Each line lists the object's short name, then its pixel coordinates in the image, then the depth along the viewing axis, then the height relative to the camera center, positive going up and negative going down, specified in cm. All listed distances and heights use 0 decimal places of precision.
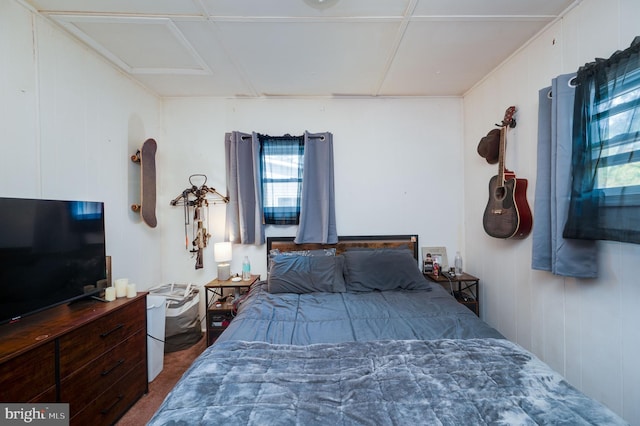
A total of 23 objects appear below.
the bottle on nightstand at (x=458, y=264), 270 -62
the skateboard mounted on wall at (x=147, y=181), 235 +29
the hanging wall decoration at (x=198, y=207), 268 +3
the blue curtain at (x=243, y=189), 268 +22
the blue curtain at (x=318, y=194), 269 +16
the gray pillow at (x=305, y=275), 221 -60
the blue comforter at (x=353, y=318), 146 -75
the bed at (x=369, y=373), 85 -71
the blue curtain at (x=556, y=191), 147 +10
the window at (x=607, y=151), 121 +29
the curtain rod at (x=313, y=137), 272 +79
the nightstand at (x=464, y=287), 247 -84
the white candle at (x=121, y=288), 175 -55
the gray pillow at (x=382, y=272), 226 -60
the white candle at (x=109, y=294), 167 -56
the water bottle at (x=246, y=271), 260 -65
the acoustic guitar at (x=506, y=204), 193 +3
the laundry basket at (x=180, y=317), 235 -104
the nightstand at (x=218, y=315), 229 -98
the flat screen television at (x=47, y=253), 122 -24
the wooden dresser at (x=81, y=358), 109 -77
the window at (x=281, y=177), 274 +36
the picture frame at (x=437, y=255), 279 -54
